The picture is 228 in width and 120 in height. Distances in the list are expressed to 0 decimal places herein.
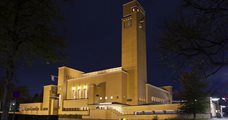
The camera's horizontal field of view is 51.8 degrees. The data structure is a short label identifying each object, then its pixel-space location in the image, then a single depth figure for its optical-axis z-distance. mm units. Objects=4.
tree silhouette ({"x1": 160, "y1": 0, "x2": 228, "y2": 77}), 6945
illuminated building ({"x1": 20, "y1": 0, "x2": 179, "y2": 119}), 63478
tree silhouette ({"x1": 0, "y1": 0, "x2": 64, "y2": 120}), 11016
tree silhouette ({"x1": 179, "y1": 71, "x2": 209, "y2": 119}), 33094
